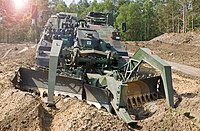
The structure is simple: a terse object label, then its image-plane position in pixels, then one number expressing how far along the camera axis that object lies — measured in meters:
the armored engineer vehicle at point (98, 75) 8.01
